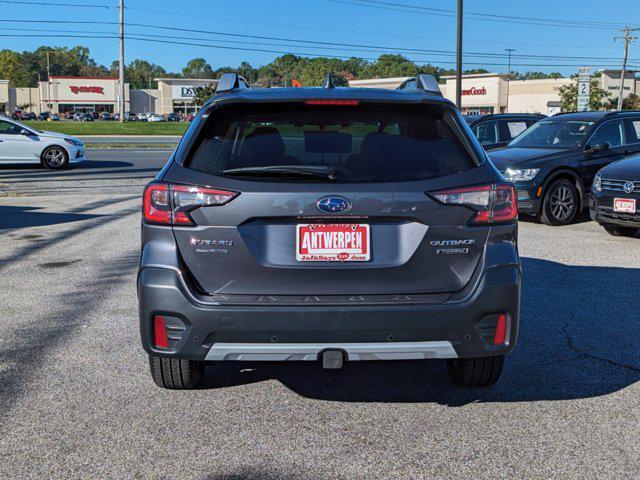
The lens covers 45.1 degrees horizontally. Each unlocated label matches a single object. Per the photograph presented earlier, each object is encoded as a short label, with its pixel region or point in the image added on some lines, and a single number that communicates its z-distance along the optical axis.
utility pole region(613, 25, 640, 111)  81.45
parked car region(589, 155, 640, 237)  9.97
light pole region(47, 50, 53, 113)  123.25
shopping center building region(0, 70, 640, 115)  96.25
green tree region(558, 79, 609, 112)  61.56
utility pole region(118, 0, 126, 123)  56.03
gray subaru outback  3.61
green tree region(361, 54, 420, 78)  161.75
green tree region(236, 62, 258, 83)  175.75
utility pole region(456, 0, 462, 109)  30.81
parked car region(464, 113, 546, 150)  16.52
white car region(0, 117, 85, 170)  21.67
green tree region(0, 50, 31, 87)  150.38
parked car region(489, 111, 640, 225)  11.97
